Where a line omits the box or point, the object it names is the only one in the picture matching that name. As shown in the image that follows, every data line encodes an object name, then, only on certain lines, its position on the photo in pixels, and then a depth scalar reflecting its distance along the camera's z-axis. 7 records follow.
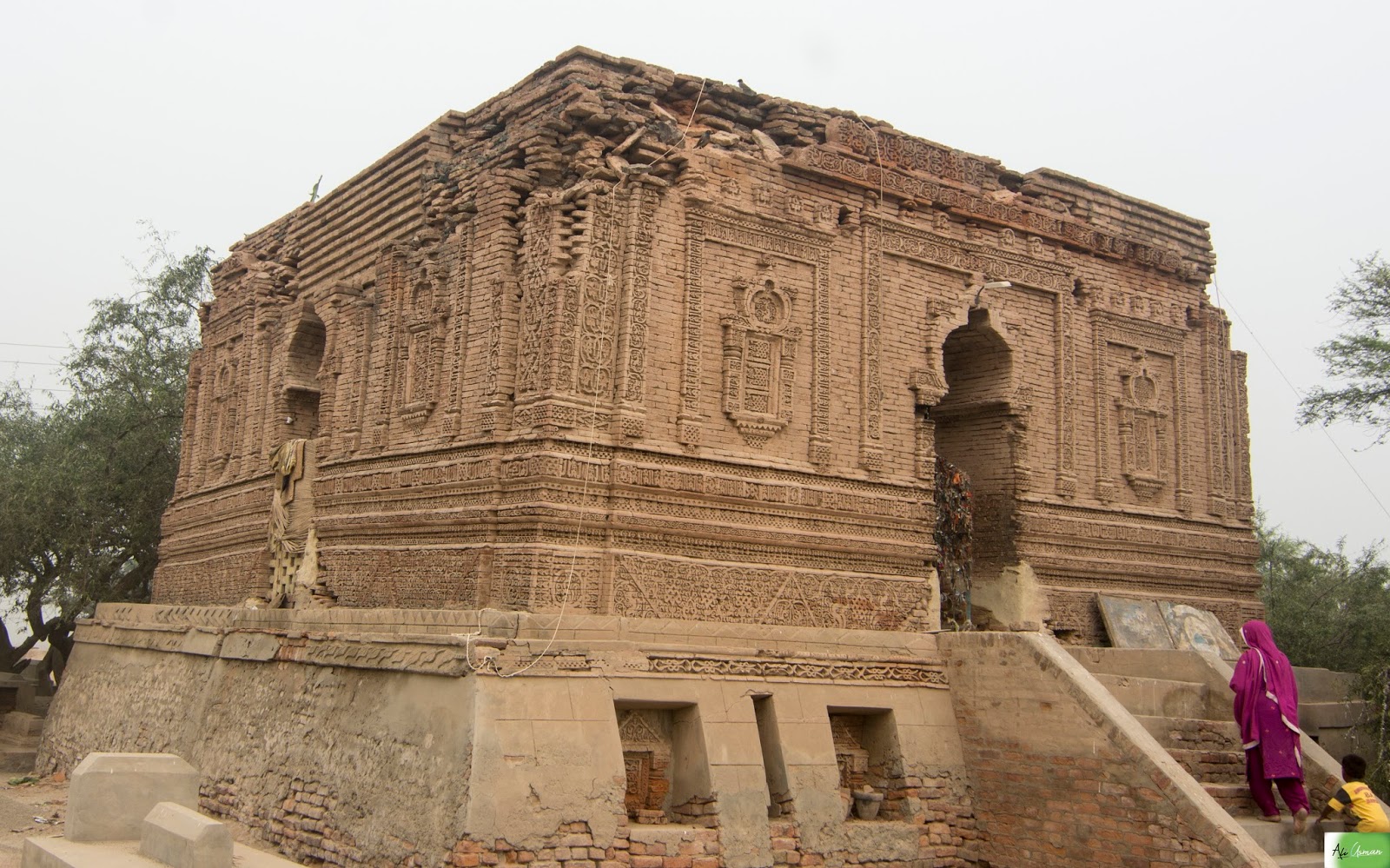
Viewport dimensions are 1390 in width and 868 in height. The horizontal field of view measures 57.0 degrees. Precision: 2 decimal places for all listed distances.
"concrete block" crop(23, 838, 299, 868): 8.94
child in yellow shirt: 9.07
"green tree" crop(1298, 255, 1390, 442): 16.66
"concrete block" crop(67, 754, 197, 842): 9.89
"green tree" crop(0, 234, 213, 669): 20.69
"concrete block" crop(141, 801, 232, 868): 8.37
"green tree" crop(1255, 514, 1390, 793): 17.59
